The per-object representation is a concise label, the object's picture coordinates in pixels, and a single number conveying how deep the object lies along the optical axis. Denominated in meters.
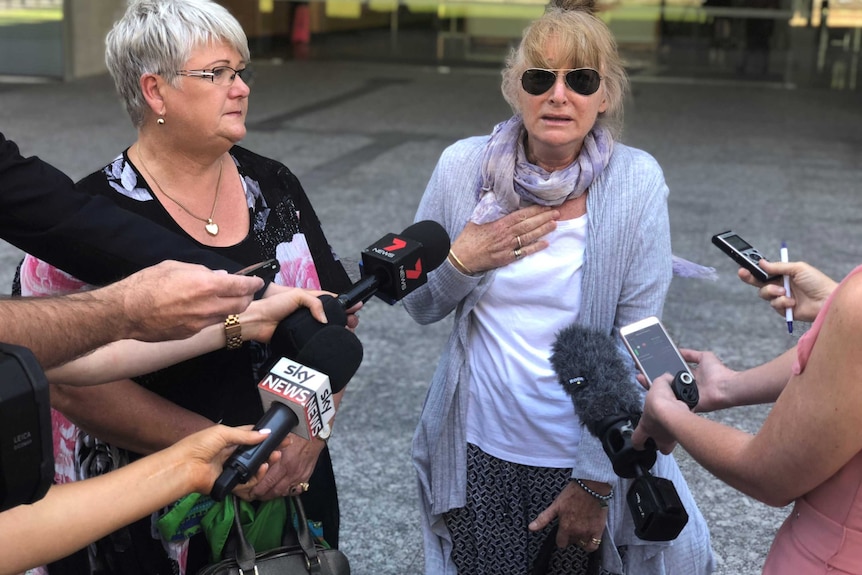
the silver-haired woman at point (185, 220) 2.48
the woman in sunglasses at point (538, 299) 2.66
